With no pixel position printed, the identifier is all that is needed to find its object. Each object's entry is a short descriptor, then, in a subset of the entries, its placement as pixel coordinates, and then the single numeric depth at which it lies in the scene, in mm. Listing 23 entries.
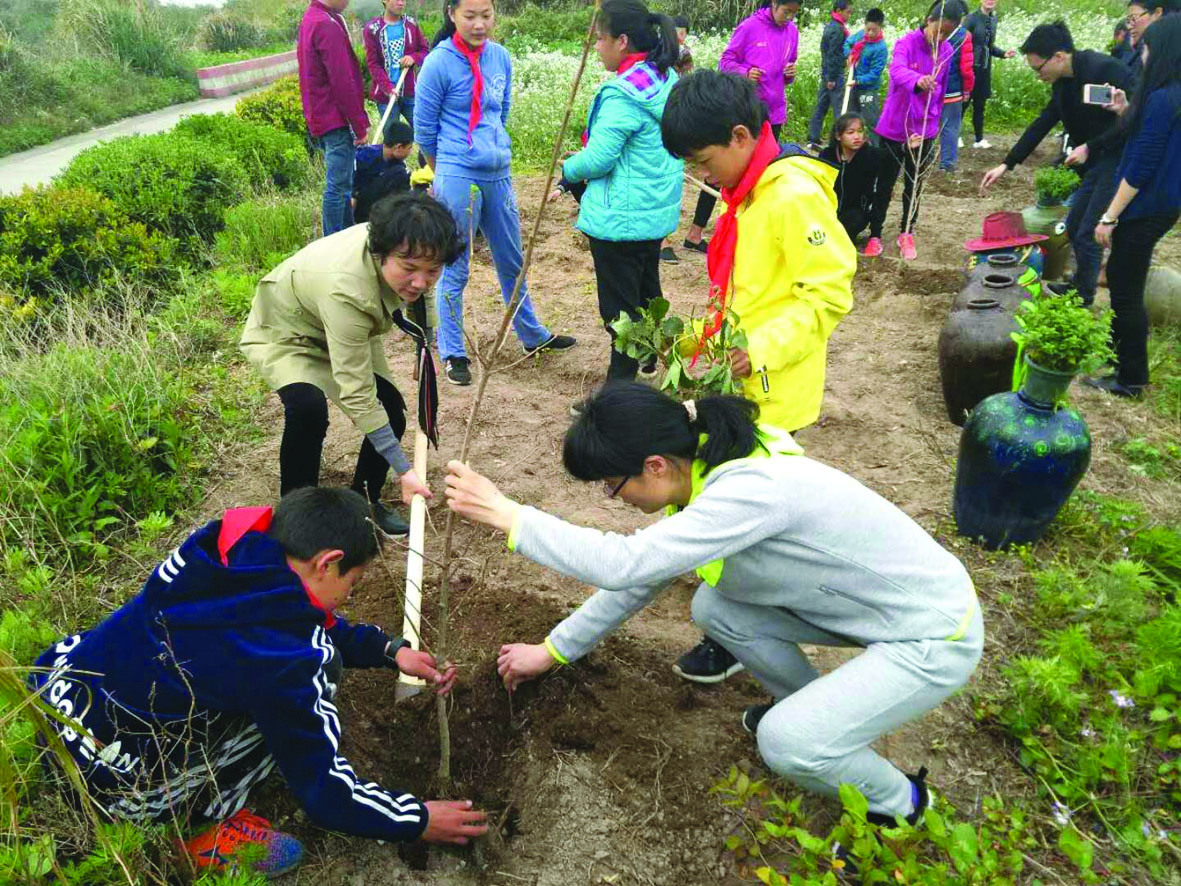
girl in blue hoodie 4344
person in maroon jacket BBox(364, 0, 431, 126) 7623
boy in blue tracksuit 1718
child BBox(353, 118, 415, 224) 5582
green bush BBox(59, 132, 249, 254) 6027
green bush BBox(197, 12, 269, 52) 22172
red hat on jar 4875
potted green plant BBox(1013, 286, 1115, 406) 2834
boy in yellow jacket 2426
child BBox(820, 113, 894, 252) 6121
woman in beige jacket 2639
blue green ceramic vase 2988
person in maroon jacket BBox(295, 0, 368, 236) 5500
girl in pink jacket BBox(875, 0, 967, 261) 6395
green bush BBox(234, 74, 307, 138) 9195
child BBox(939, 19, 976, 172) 7762
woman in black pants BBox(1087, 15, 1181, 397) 3770
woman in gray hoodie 1779
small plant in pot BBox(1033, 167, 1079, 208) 5020
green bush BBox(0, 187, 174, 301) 5035
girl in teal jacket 3644
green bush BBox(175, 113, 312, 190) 7816
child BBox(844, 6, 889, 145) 7836
